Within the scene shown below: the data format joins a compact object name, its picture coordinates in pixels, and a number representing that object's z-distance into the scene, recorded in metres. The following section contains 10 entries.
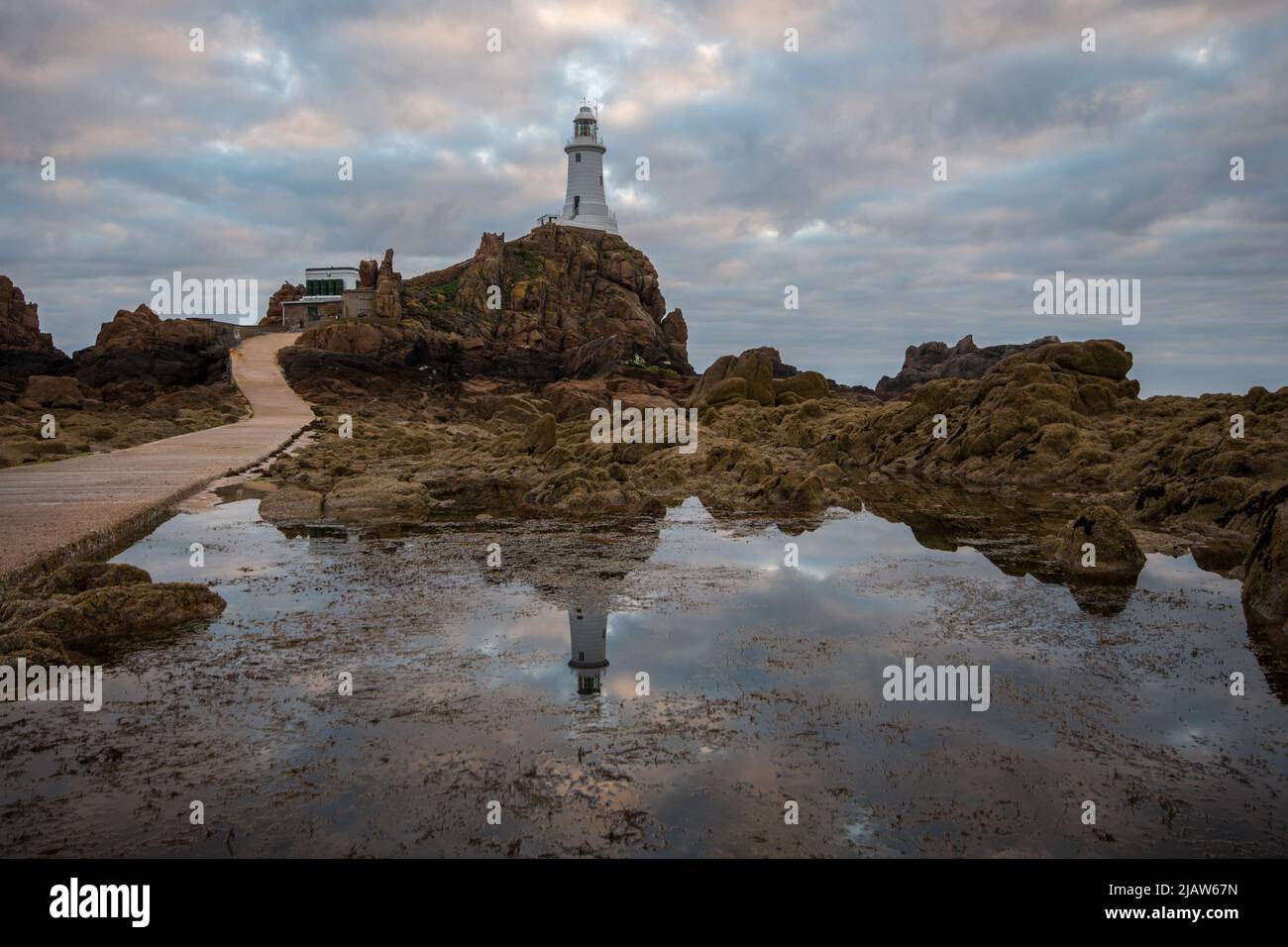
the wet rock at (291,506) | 20.26
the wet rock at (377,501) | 21.38
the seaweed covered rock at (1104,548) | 14.41
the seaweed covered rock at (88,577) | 11.70
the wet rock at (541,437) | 33.19
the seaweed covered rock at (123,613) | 10.23
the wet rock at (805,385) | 52.09
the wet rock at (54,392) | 49.75
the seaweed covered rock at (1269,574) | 11.39
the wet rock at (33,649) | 9.10
